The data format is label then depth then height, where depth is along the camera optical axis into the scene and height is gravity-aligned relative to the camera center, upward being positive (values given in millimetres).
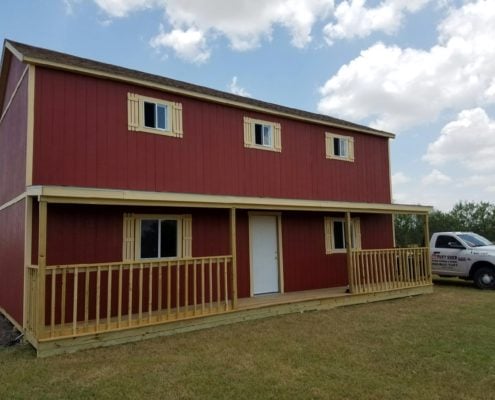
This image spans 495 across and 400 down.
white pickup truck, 12203 -800
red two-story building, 7082 +680
